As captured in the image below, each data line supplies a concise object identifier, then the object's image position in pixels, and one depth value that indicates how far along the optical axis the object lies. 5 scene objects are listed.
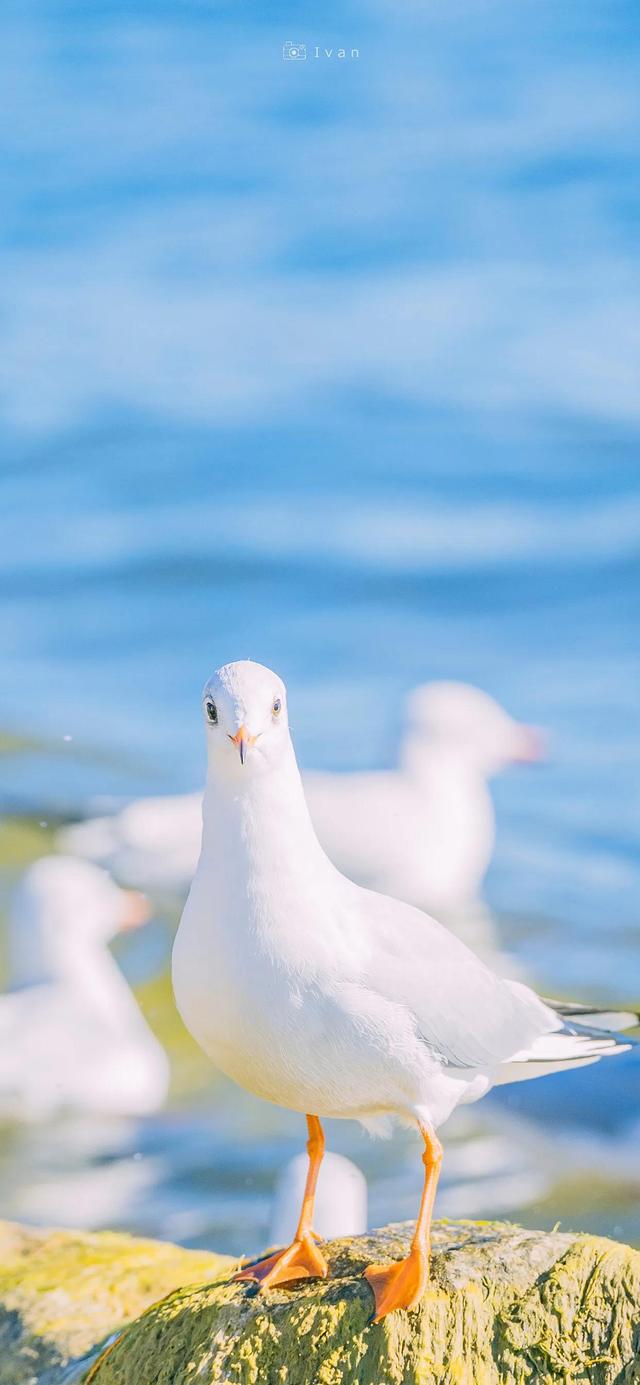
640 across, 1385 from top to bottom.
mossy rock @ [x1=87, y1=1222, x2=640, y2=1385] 7.66
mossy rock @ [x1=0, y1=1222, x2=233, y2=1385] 9.75
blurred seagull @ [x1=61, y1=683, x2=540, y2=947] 16.89
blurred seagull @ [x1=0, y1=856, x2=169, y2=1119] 14.66
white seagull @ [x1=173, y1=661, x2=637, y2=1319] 7.50
